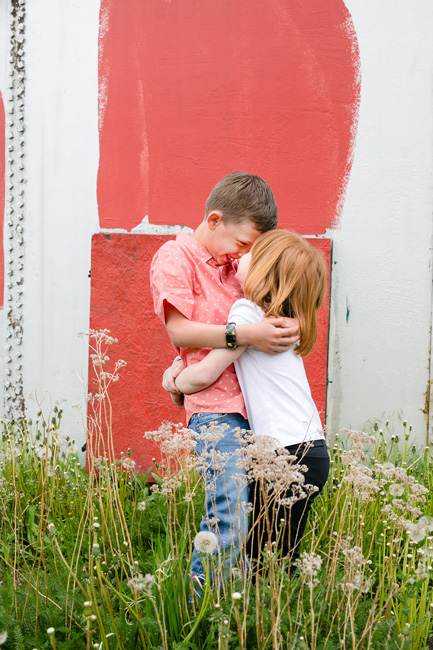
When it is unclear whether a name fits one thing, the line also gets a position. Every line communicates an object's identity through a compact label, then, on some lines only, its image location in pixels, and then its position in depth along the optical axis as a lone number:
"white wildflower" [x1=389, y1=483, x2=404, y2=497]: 1.87
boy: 2.30
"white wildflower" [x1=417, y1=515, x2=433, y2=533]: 1.88
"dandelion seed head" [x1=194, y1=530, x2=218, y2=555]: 1.82
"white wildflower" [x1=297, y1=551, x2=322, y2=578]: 1.62
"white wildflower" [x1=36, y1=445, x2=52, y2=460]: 2.69
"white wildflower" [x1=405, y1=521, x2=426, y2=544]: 1.85
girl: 2.33
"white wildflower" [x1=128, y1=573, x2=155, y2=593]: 1.49
